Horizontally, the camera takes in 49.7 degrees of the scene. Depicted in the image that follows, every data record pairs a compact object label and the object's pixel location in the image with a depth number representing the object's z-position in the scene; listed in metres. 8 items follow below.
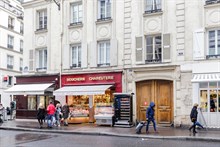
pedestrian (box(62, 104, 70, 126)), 14.70
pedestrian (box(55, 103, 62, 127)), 14.71
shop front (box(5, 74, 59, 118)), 16.66
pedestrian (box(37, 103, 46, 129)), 14.11
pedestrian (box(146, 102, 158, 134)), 11.96
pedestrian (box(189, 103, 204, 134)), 11.65
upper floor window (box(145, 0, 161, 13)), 14.34
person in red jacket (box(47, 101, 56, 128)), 14.11
